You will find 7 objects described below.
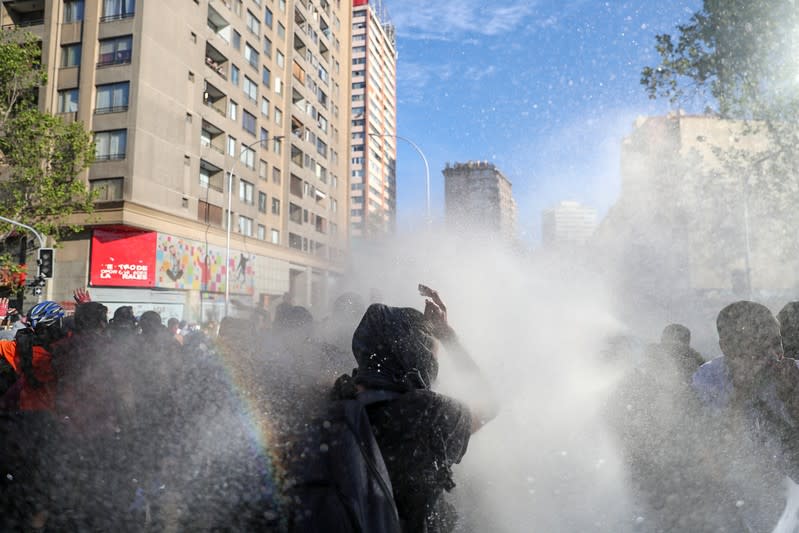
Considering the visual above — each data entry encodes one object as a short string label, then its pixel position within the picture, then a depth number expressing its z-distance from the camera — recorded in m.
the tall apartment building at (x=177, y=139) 20.98
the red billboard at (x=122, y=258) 20.55
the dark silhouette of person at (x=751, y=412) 2.42
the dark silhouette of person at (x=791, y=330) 3.23
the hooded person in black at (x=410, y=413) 1.65
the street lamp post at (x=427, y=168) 21.27
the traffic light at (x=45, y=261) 15.22
